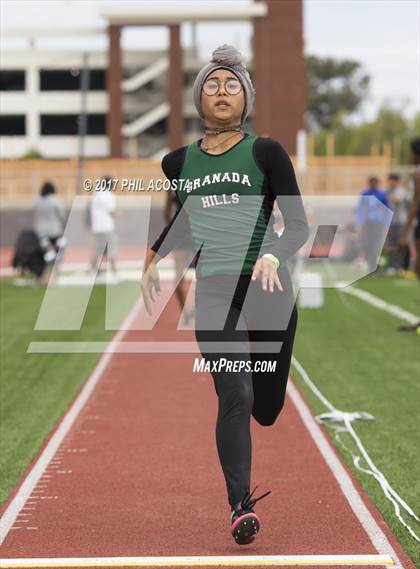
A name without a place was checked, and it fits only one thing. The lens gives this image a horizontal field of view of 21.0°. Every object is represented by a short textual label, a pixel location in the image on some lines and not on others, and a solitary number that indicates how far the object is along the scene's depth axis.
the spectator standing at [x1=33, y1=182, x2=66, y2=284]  21.22
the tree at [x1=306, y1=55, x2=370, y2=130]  108.12
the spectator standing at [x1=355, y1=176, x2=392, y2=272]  23.34
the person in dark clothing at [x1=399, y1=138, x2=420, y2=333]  13.02
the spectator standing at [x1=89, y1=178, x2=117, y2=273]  23.08
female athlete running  5.14
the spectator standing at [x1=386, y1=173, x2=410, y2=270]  24.00
